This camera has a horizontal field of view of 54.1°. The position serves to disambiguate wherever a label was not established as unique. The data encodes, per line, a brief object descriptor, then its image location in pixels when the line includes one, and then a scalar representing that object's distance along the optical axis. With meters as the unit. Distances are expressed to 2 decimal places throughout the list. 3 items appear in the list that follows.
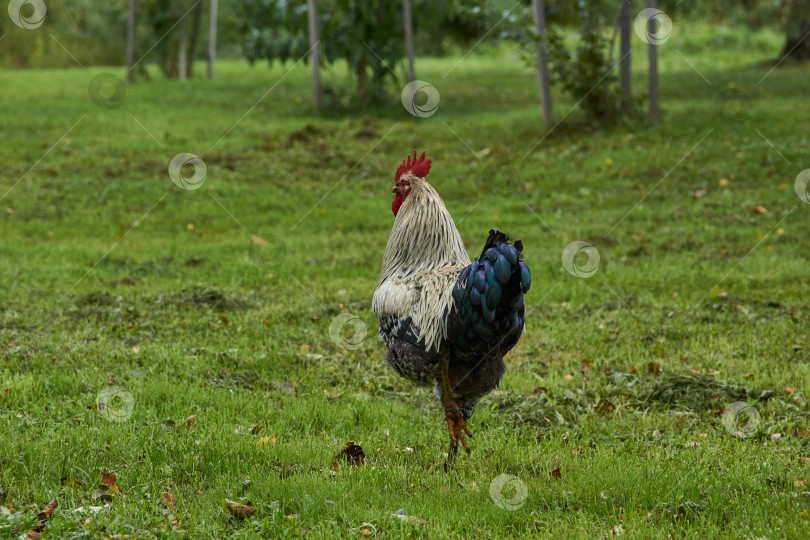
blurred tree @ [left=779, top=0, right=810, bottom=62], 21.83
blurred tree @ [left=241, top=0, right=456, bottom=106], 20.16
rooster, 4.46
